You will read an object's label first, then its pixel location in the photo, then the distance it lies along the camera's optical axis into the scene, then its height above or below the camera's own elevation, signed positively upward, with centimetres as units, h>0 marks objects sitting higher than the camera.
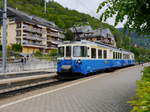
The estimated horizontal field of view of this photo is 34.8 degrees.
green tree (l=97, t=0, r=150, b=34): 526 +109
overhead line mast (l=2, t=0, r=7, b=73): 1677 +210
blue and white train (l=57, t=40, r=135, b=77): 1655 -2
